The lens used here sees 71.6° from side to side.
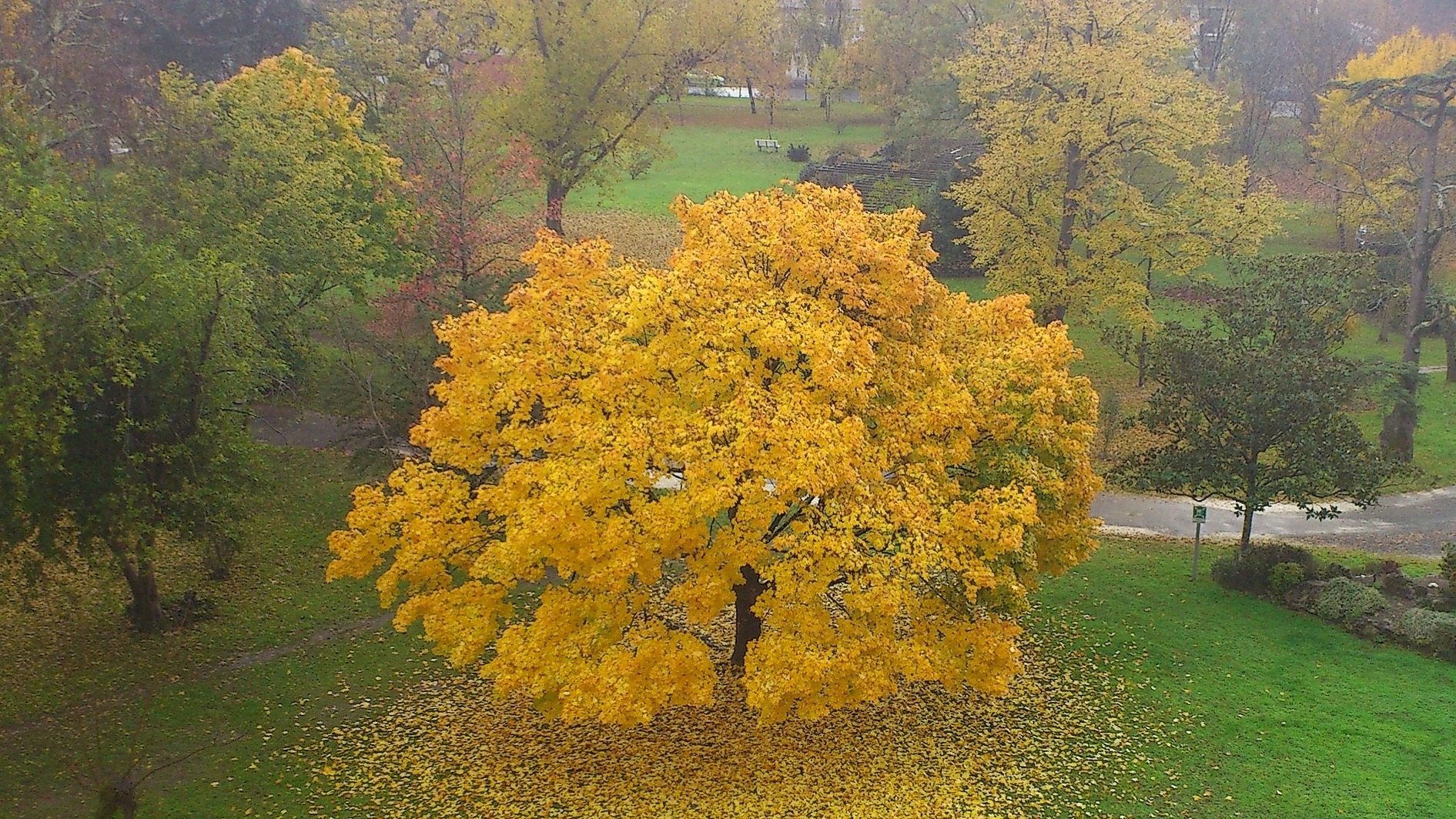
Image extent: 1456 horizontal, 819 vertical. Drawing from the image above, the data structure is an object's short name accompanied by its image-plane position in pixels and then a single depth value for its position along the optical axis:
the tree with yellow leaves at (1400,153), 25.06
